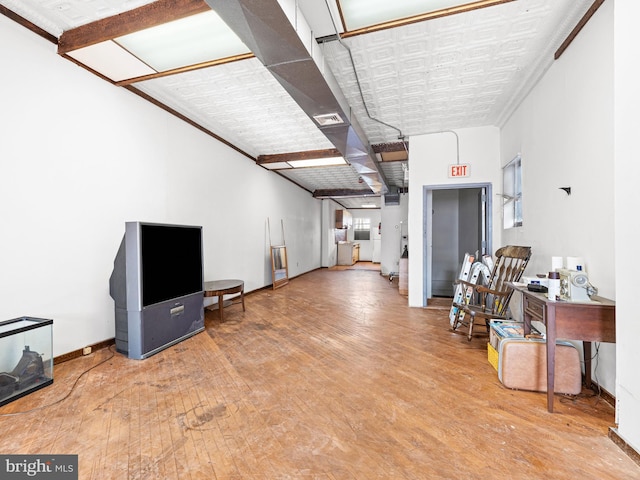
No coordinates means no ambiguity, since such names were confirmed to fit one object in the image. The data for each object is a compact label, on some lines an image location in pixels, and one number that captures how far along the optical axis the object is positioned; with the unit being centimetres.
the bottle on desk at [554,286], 211
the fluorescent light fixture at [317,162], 623
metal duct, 195
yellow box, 273
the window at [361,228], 1565
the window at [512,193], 405
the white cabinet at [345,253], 1370
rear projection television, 298
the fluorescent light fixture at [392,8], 220
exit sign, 491
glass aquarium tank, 224
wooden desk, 192
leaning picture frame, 723
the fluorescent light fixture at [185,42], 249
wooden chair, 321
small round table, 419
